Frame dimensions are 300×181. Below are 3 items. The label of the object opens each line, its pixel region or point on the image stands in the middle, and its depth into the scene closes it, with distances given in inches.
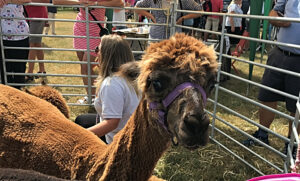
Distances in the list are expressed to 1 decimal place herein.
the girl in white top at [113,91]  94.9
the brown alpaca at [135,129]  59.8
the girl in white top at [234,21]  329.1
